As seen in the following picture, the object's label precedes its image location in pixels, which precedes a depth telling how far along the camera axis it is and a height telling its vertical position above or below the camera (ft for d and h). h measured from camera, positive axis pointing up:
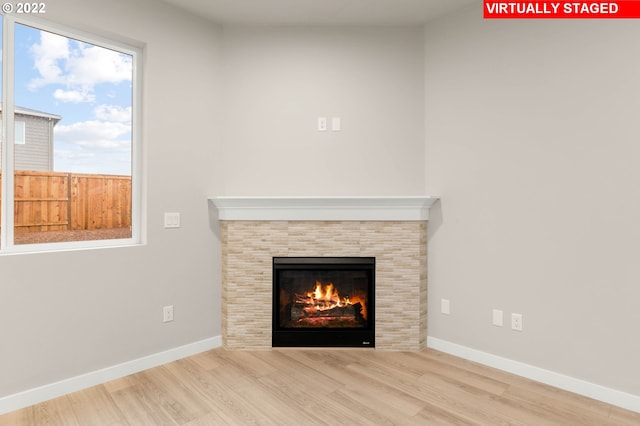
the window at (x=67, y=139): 7.04 +1.66
